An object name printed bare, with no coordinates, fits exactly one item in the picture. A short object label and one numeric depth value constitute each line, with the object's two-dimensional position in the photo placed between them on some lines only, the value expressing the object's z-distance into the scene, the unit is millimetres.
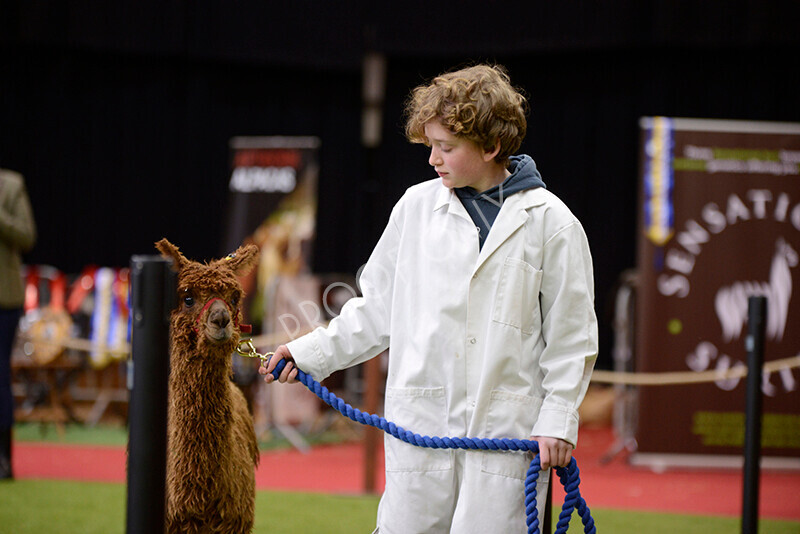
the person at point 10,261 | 9336
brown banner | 12133
